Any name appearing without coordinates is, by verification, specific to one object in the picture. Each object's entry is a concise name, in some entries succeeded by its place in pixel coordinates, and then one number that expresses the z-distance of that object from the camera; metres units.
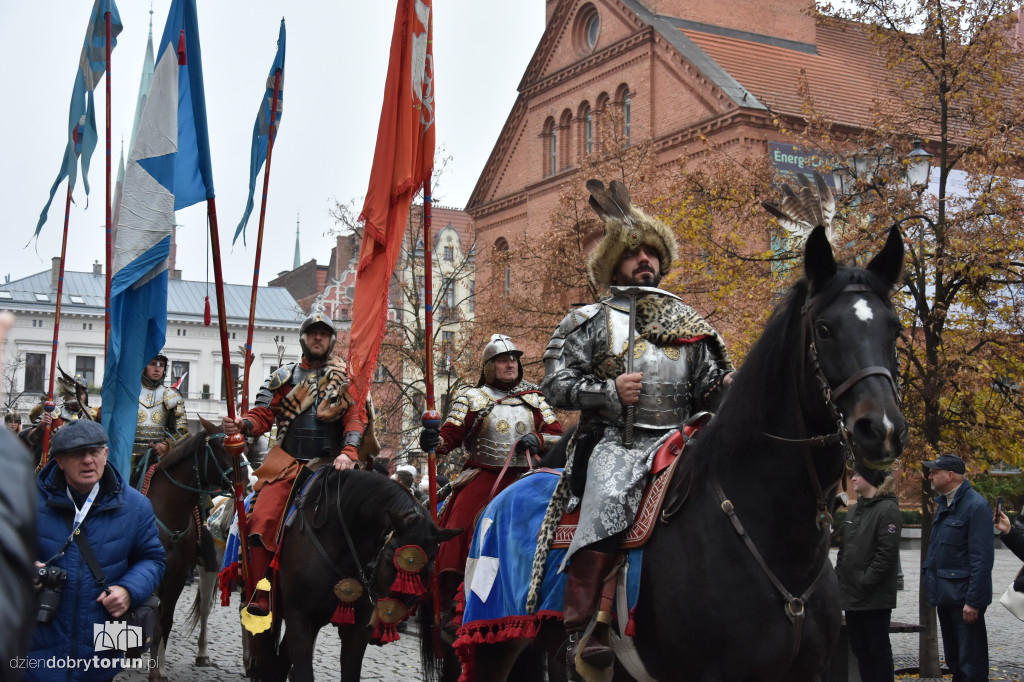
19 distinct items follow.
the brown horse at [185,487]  10.08
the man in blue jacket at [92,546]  5.16
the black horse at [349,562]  7.29
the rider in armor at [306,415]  8.23
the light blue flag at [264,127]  8.91
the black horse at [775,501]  4.23
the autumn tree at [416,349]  24.59
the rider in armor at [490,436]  7.90
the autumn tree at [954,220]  11.74
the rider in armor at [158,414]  11.70
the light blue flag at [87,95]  10.31
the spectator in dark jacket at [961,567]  8.91
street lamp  12.56
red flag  7.41
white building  59.44
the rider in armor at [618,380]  5.02
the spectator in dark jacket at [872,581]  9.23
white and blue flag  6.98
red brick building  34.75
